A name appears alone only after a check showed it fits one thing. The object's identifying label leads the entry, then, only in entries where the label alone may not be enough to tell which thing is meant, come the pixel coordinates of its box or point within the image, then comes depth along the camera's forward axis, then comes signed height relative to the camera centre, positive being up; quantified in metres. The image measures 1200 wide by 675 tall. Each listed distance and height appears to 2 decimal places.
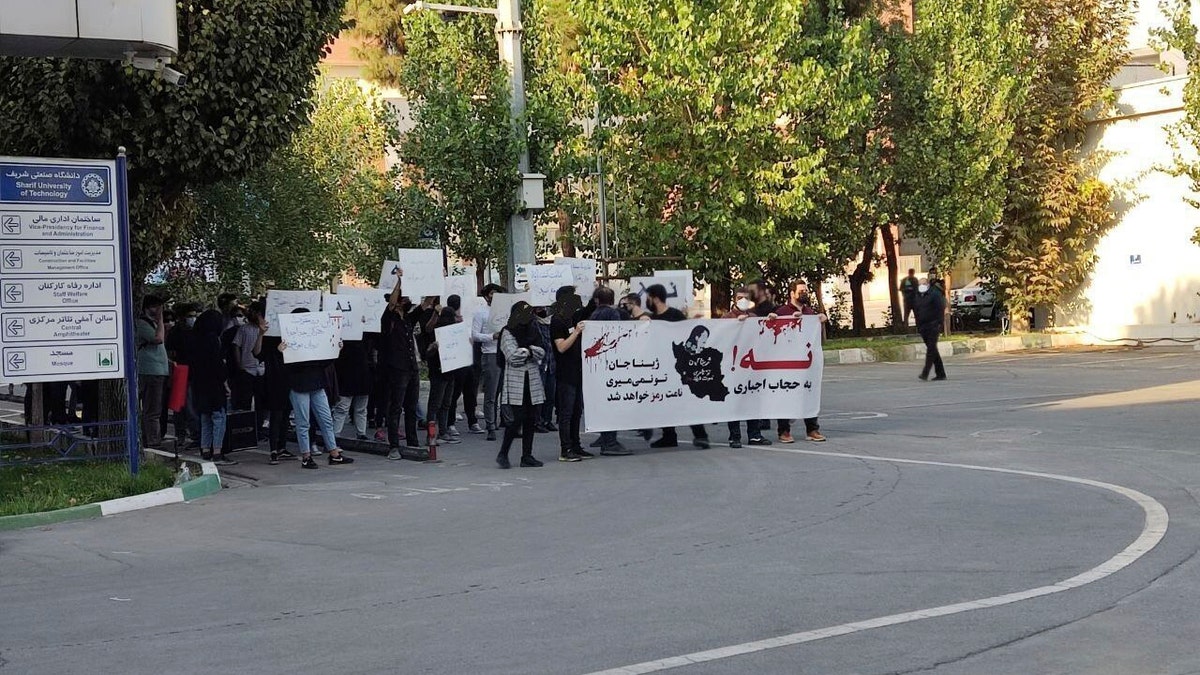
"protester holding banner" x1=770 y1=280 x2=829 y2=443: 16.78 +0.16
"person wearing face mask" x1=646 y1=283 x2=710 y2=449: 16.83 +0.17
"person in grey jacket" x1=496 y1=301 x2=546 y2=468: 15.09 -0.49
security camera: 14.43 +2.78
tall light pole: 22.69 +3.32
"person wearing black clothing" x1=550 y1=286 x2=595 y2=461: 15.73 -0.39
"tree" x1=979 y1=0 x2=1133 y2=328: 37.06 +4.16
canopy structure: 12.80 +2.97
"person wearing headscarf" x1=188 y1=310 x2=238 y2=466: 16.89 -0.40
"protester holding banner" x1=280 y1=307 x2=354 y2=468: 15.74 -0.63
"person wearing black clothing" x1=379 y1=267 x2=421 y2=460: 16.86 -0.30
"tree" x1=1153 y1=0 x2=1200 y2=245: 32.81 +5.28
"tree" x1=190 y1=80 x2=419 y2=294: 30.12 +2.89
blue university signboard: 13.98 +0.82
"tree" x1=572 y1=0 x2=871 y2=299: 32.22 +4.87
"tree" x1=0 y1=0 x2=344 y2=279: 15.82 +2.84
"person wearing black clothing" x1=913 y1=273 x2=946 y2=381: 24.91 -0.01
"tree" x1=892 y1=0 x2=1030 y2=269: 36.09 +5.16
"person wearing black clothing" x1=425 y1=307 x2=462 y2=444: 18.12 -0.59
